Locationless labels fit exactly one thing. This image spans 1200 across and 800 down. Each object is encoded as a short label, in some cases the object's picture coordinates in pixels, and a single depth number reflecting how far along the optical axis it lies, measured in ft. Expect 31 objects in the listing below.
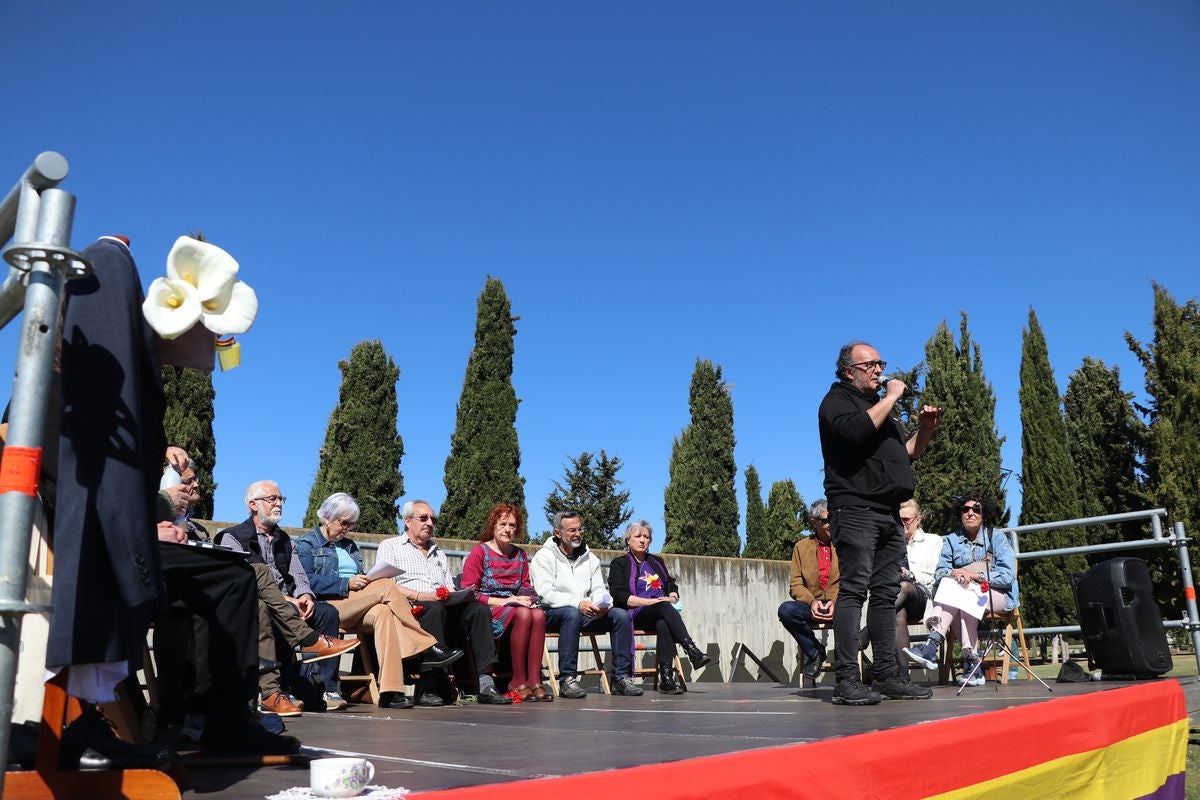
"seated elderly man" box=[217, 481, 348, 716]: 17.03
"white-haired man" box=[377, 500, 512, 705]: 19.43
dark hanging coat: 5.98
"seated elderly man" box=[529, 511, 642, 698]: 21.95
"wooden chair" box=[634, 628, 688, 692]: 23.86
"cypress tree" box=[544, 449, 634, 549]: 98.58
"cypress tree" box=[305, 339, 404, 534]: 67.97
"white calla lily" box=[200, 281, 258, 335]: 6.98
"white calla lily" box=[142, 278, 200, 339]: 6.66
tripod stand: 21.58
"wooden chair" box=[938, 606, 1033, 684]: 22.90
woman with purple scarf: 23.52
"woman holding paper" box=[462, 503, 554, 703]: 20.16
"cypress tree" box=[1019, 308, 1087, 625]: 72.90
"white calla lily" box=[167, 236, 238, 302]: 6.86
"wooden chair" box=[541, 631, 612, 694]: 21.71
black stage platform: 7.97
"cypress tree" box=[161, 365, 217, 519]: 54.49
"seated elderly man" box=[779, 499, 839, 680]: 24.97
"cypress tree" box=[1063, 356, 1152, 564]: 82.28
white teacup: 6.48
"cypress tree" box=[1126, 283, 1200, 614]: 64.95
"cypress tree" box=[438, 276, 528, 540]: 67.26
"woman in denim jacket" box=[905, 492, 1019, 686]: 22.40
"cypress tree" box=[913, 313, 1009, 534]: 78.07
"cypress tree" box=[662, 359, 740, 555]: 85.20
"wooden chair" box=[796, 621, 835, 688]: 25.05
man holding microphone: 15.10
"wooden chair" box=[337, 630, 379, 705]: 18.85
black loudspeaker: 20.40
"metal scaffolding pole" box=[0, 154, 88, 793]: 4.95
